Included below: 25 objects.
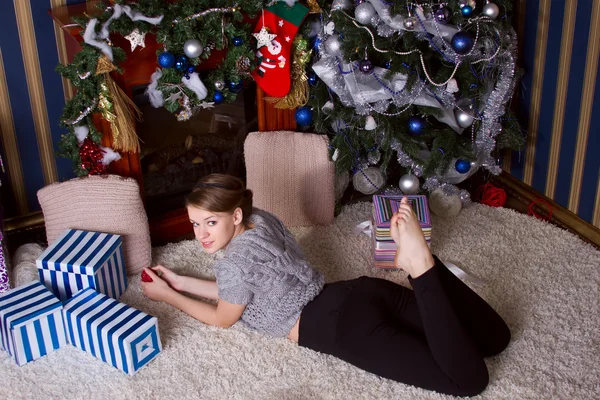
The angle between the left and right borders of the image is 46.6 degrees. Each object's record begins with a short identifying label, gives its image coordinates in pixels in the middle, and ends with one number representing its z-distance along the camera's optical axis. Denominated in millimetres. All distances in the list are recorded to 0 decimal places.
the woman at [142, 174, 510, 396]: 2086
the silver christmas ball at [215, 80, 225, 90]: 2865
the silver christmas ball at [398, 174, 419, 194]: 3244
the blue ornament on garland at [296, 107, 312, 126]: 3154
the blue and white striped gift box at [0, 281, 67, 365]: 2348
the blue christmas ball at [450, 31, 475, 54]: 2741
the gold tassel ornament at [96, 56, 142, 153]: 2620
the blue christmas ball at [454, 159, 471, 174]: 3164
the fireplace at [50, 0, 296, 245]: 2891
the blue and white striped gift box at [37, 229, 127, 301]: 2586
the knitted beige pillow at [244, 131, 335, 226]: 3160
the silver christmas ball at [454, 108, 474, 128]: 3062
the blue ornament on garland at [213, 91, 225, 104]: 2914
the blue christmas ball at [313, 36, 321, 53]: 2975
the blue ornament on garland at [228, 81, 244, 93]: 2912
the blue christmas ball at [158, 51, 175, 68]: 2664
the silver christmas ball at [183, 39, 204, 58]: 2672
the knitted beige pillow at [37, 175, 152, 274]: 2826
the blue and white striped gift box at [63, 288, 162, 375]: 2301
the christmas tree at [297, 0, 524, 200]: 2805
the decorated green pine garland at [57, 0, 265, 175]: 2559
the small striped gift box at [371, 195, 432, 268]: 2836
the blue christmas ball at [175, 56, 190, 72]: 2719
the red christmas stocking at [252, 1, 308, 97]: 2881
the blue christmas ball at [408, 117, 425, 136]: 3014
